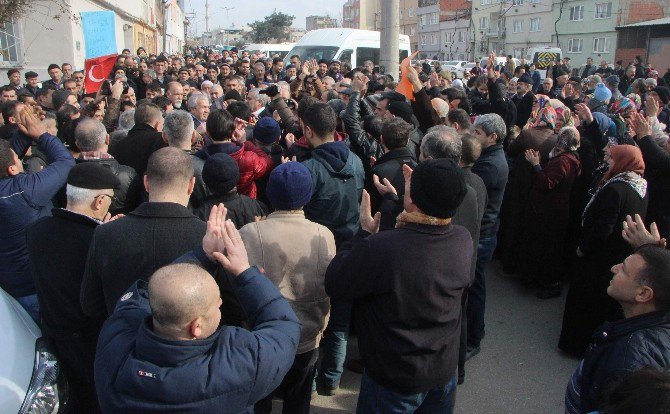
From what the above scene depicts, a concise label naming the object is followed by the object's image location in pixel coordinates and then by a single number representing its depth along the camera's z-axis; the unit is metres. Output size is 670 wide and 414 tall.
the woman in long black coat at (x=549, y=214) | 4.82
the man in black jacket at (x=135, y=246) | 2.41
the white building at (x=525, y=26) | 47.84
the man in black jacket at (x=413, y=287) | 2.34
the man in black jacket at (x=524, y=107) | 8.57
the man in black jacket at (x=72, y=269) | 2.69
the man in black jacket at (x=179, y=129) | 4.01
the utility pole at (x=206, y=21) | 100.78
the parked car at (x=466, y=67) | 30.51
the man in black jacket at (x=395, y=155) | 3.75
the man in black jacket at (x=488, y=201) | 4.19
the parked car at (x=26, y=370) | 2.26
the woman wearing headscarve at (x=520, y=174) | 5.38
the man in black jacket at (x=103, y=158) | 3.82
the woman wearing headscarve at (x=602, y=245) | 3.93
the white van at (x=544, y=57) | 27.99
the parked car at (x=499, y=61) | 24.02
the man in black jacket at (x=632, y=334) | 2.24
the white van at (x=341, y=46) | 17.53
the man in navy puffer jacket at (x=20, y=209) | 3.25
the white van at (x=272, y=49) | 32.50
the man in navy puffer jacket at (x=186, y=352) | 1.65
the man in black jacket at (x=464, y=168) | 3.30
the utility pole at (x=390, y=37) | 11.24
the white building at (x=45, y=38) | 15.40
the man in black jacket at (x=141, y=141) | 4.48
